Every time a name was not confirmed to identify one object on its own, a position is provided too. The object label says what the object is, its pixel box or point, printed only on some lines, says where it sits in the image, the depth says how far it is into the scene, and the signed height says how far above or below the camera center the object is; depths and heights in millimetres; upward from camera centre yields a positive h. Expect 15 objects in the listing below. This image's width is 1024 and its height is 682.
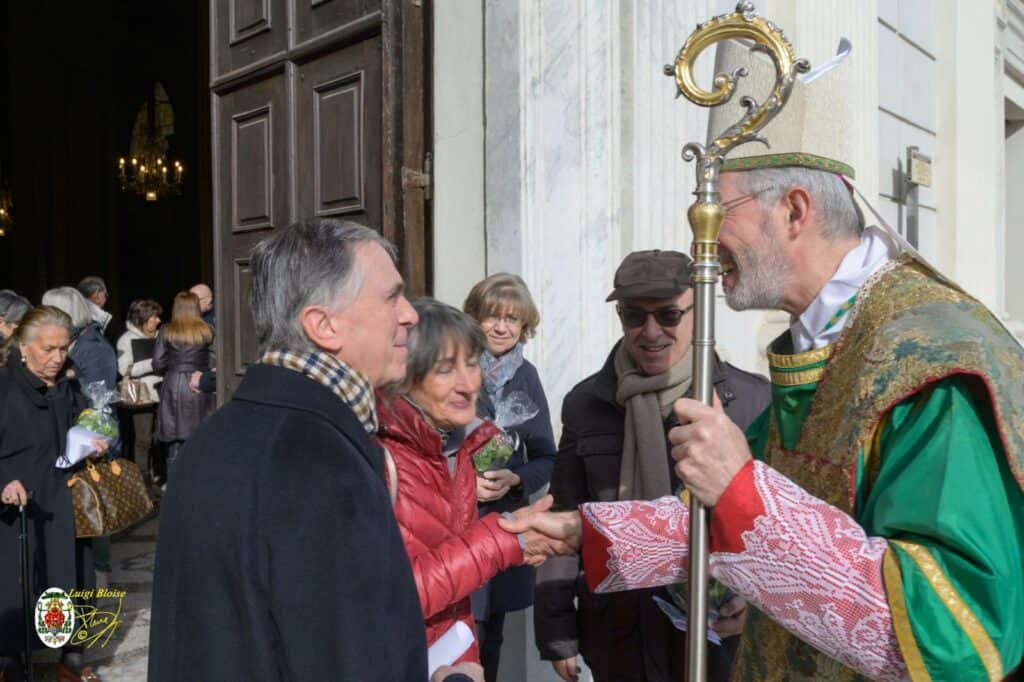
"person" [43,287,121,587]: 5656 -171
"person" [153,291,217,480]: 7477 -392
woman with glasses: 3332 -305
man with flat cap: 2668 -379
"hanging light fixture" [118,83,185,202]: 12070 +2127
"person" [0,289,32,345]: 5473 +77
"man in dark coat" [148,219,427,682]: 1406 -339
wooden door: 4000 +867
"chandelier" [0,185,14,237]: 13461 +1608
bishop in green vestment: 1365 -221
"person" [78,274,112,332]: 7841 +266
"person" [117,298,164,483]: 8328 -186
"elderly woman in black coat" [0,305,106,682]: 4336 -624
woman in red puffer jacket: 2158 -360
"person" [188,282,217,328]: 7844 +204
